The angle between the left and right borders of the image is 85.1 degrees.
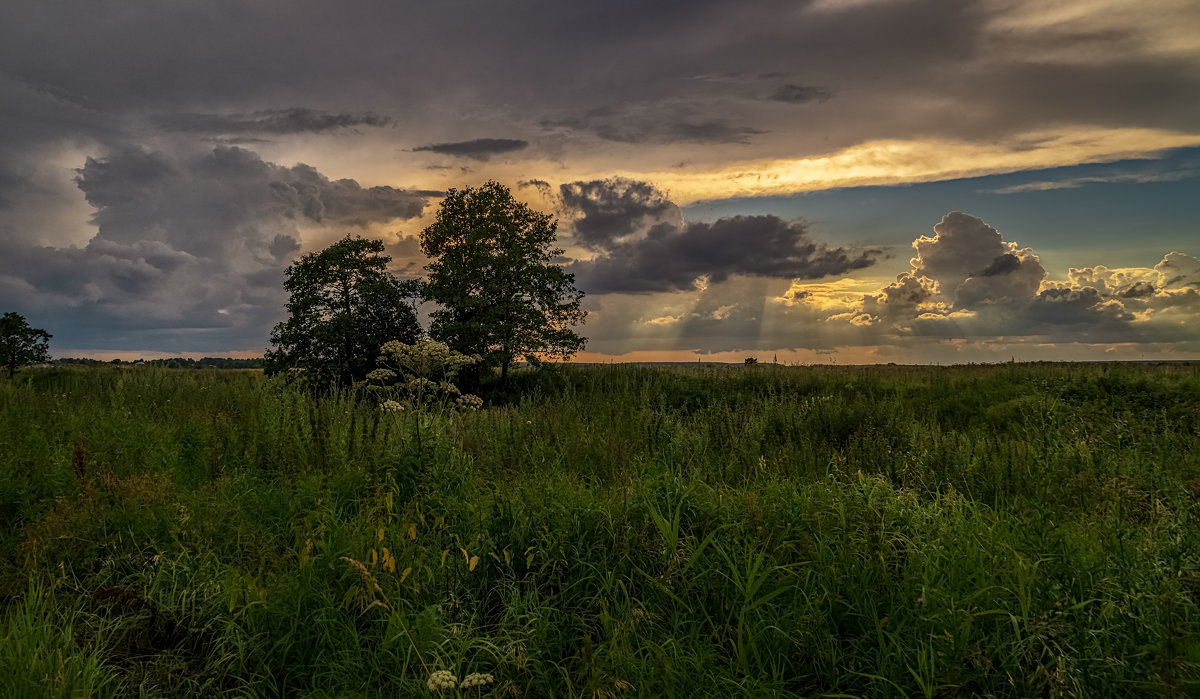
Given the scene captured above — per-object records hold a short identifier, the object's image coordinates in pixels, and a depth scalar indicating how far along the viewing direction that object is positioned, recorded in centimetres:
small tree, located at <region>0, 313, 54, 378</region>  3288
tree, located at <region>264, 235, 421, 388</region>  2452
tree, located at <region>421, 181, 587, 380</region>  2625
